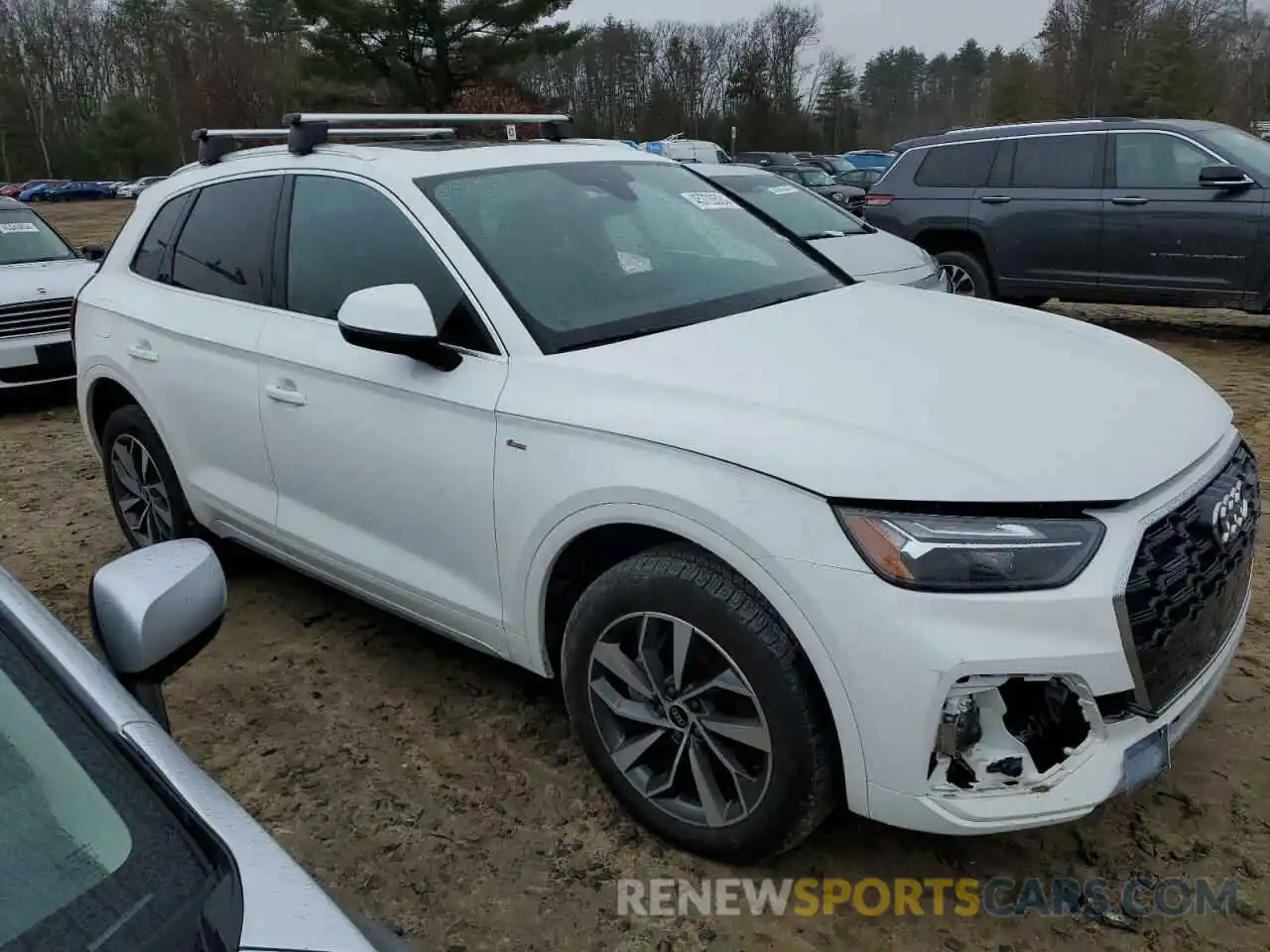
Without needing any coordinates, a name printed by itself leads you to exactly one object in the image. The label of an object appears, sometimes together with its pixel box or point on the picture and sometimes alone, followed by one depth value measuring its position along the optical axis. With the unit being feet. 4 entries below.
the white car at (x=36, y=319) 24.21
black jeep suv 25.30
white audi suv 6.49
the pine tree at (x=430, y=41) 130.21
